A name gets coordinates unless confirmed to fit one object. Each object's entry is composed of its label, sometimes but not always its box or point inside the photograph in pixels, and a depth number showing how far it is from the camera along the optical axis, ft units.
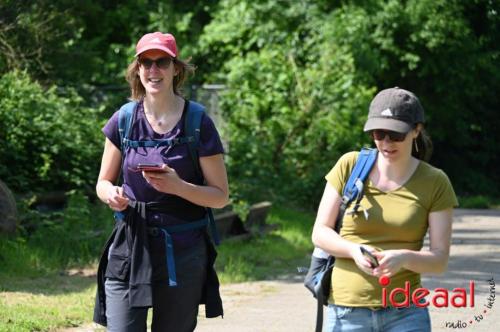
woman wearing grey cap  20.28
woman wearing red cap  22.74
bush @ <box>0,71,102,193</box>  57.97
